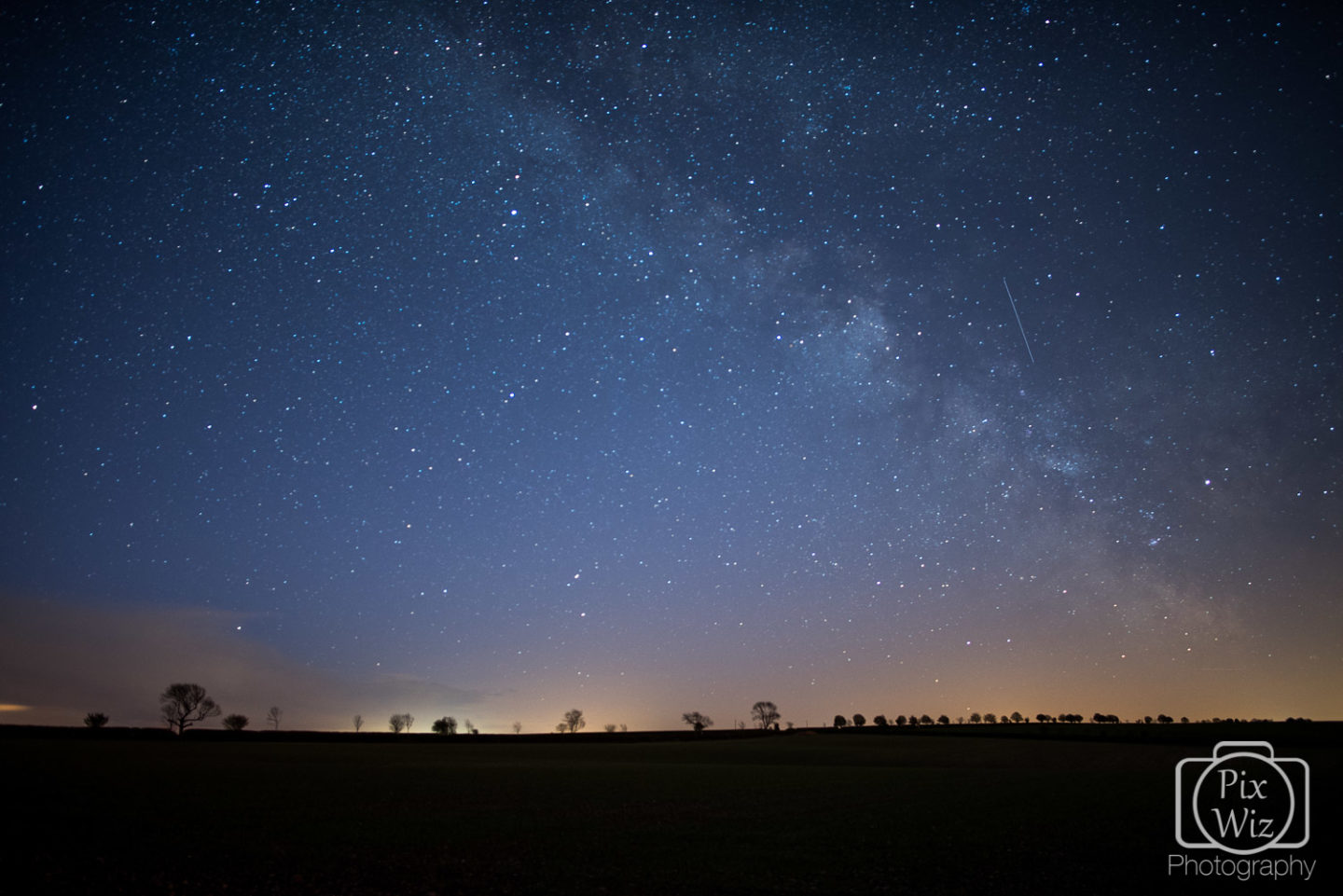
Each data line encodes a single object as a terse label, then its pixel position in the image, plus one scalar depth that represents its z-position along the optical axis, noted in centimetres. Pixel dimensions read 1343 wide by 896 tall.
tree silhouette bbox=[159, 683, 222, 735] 11806
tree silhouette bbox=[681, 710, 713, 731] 16850
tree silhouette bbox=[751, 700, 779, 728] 18375
